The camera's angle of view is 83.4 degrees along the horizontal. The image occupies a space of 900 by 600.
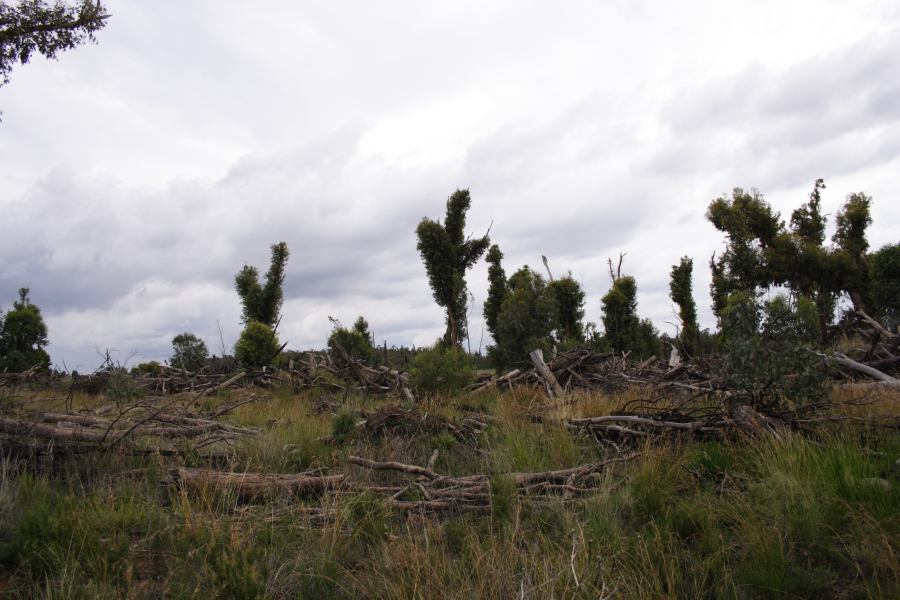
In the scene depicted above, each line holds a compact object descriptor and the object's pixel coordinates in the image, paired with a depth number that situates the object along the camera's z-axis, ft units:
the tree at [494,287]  101.65
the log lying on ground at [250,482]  14.75
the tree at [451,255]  84.96
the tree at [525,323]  55.26
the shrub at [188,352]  74.08
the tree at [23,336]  74.13
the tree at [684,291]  105.29
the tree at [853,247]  95.55
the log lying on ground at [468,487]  14.32
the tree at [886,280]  77.97
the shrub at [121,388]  41.01
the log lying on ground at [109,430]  16.83
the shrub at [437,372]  38.58
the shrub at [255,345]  64.85
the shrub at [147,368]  62.63
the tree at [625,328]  81.15
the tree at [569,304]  84.58
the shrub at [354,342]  71.10
